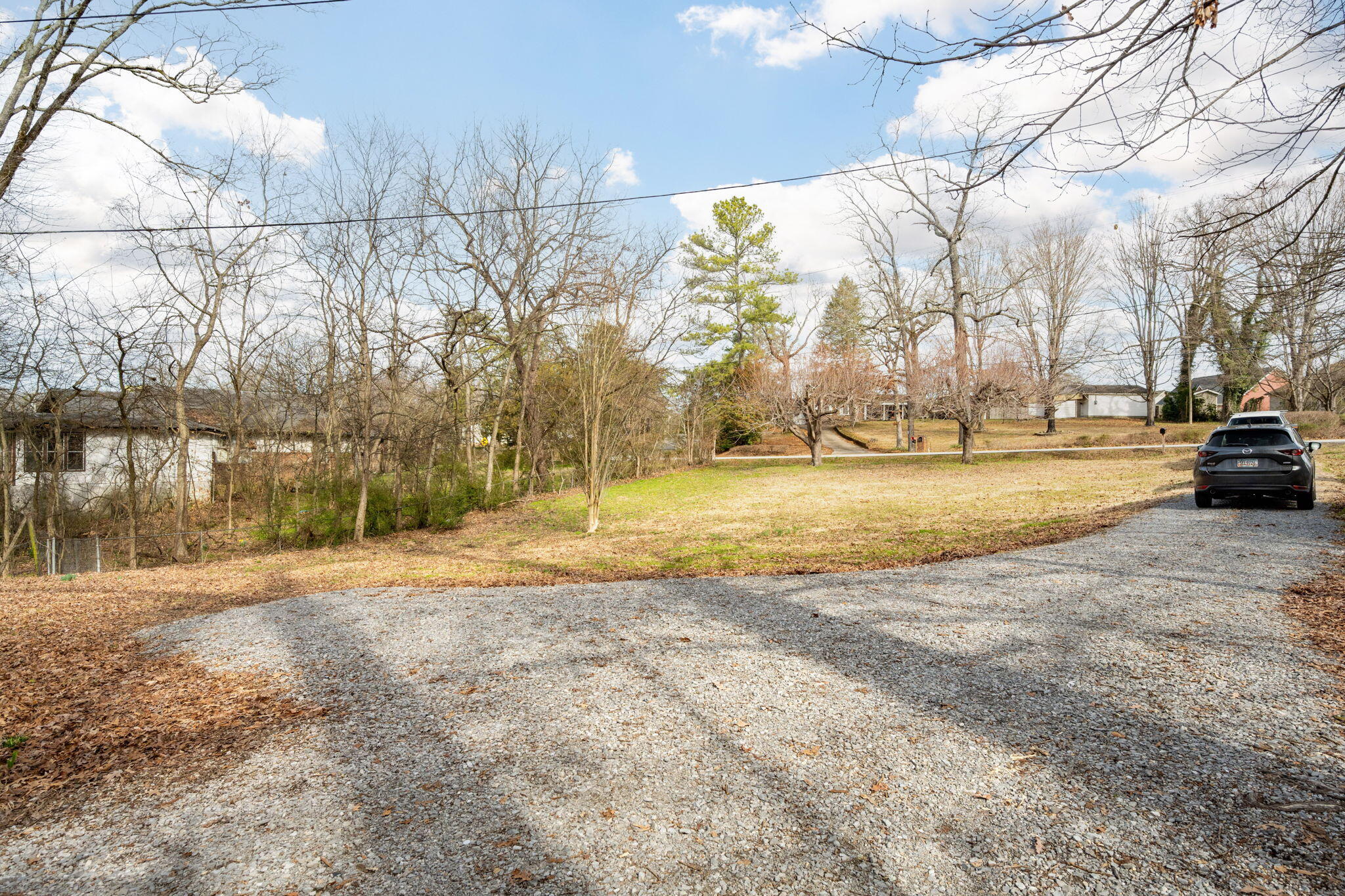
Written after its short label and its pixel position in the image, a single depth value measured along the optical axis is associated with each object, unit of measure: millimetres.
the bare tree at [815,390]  31156
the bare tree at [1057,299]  39938
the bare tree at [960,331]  29109
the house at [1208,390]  49312
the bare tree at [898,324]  32062
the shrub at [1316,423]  27688
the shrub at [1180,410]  43438
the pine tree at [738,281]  43625
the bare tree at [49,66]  8344
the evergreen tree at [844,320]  34531
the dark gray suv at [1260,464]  11383
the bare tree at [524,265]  21250
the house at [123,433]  13859
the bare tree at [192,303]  14133
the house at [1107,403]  61906
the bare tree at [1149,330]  38344
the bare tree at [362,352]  14078
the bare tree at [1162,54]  3459
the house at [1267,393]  35547
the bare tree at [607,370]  13750
